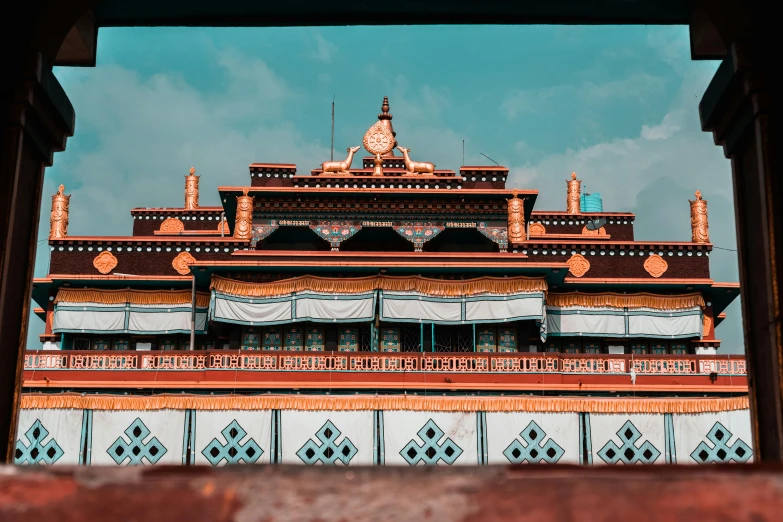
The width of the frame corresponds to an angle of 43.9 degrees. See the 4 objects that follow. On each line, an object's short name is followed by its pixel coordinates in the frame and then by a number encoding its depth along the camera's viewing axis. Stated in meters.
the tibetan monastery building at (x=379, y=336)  24.48
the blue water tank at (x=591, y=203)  45.78
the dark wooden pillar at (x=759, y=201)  4.95
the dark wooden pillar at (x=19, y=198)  5.12
